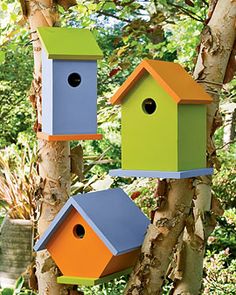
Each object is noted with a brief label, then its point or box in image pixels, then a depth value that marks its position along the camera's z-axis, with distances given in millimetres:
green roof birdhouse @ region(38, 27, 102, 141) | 2478
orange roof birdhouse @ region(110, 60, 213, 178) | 2323
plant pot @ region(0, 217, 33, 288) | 5244
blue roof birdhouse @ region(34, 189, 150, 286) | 2395
